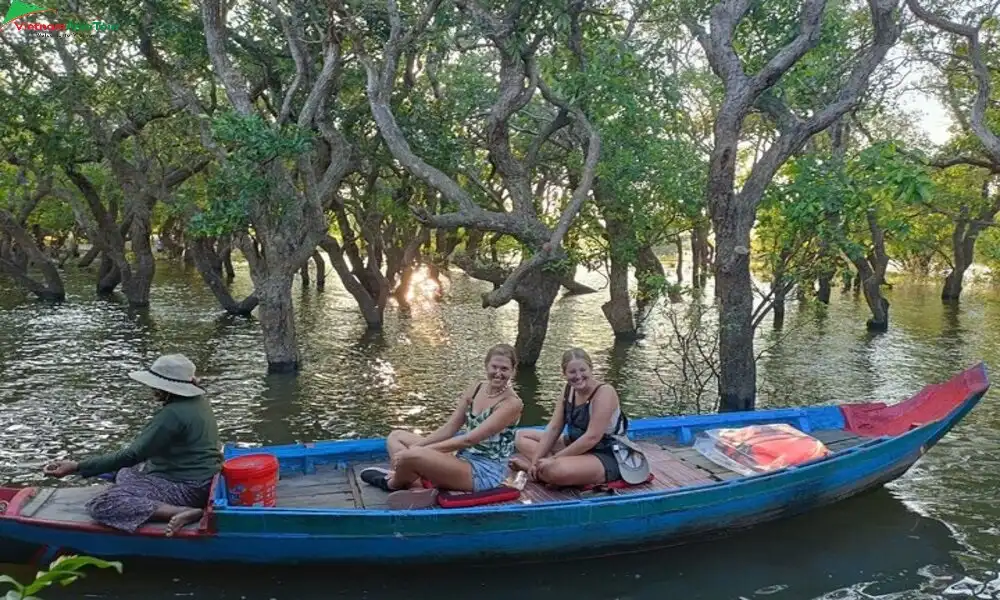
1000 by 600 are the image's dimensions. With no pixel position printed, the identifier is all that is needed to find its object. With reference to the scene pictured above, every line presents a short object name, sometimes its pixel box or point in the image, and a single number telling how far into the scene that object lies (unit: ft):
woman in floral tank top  22.12
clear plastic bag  26.43
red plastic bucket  21.67
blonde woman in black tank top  23.12
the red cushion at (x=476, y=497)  22.35
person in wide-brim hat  20.18
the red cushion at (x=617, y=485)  23.95
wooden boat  20.56
